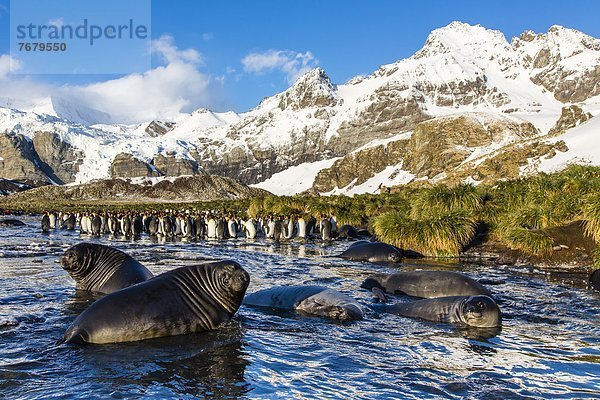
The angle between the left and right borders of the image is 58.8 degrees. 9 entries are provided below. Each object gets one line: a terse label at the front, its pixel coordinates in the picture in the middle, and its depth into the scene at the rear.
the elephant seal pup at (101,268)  11.01
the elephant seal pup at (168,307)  7.49
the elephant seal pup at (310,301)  9.70
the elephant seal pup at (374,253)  19.22
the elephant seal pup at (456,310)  9.25
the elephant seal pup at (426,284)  11.44
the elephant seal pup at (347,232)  32.97
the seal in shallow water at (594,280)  13.03
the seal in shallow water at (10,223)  46.72
